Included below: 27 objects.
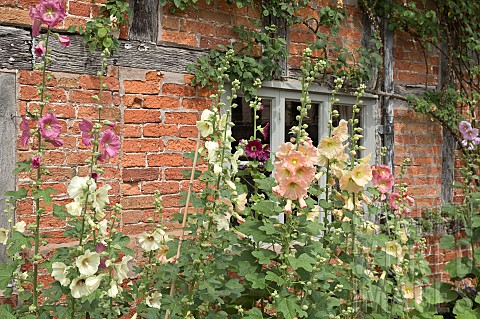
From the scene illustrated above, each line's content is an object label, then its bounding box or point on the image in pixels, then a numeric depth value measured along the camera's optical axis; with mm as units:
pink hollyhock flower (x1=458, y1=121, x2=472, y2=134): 5012
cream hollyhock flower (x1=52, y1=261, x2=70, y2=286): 1949
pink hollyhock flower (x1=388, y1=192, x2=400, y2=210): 3166
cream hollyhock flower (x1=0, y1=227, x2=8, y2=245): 2252
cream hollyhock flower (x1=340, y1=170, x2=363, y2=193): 2400
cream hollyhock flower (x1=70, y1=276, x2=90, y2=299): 1919
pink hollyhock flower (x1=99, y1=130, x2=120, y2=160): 2082
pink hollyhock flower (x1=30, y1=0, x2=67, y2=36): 2162
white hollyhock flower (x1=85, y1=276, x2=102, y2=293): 1903
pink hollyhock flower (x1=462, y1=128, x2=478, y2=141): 5076
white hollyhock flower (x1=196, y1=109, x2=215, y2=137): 2186
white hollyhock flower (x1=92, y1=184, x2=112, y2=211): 1961
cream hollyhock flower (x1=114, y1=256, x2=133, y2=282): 2004
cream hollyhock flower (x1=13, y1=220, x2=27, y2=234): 2174
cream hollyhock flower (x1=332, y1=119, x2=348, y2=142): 2451
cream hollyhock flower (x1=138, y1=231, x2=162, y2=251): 2199
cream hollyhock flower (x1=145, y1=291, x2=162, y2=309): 2156
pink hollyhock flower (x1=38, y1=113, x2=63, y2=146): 2113
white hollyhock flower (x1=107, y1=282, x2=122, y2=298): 1943
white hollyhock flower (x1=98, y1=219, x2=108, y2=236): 1983
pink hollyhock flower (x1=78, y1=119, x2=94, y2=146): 2129
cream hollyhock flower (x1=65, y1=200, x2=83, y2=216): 1930
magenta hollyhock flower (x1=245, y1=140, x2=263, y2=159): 2865
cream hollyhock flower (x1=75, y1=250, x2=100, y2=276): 1912
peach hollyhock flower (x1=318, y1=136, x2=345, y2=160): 2449
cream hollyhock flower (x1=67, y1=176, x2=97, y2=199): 1918
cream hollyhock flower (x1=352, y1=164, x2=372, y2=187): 2375
